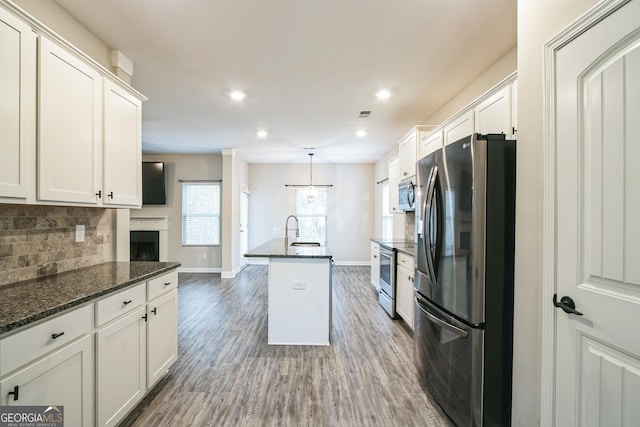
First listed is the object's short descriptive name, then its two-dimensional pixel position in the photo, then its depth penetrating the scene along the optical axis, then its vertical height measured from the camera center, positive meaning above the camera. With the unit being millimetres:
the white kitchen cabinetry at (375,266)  4466 -900
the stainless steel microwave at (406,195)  3542 +266
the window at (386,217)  5989 -75
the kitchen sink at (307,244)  3945 -466
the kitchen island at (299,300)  2820 -908
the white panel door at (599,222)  946 -27
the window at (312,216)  7344 -73
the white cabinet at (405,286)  3070 -874
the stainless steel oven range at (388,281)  3574 -937
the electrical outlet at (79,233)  2025 -163
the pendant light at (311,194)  5785 +413
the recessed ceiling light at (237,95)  3145 +1404
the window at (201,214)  6461 -37
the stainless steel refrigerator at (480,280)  1538 -386
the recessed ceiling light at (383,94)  3157 +1436
